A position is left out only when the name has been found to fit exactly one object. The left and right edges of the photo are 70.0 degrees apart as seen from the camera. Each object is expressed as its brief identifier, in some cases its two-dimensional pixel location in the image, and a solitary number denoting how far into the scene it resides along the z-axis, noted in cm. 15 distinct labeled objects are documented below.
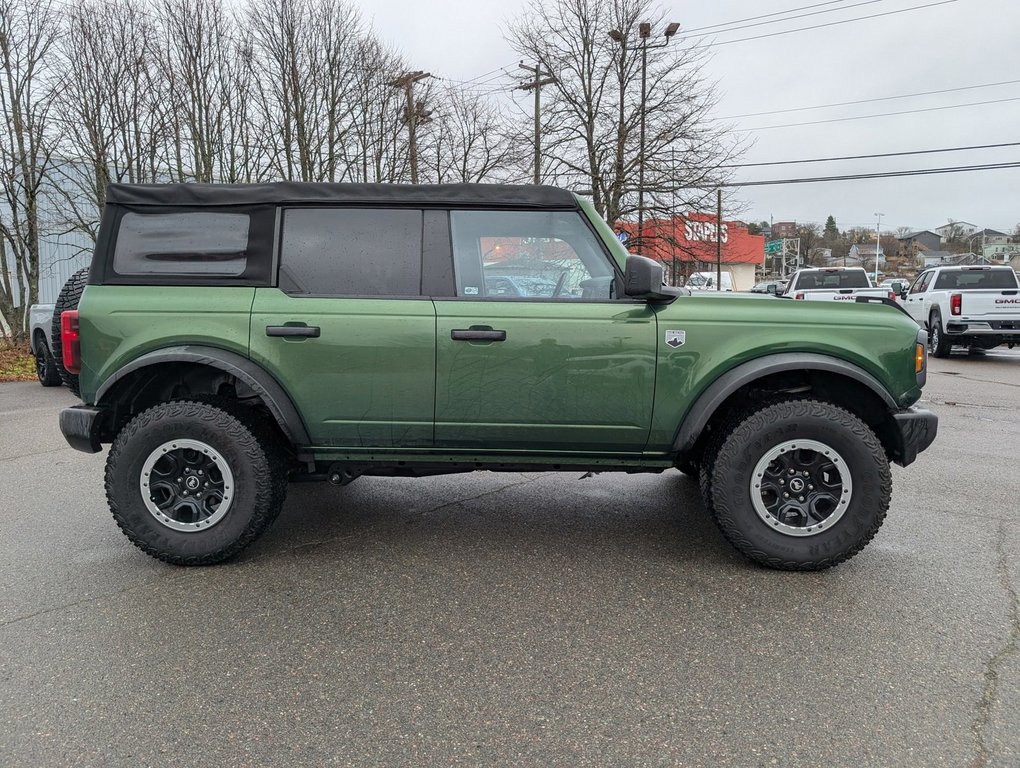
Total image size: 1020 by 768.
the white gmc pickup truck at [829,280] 1722
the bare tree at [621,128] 2197
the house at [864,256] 9050
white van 3662
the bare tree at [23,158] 1349
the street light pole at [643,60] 2194
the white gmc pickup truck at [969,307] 1391
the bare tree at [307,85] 1736
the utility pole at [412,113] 2017
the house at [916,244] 10478
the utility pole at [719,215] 2290
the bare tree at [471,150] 2281
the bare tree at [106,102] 1430
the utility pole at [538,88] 2292
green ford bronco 353
